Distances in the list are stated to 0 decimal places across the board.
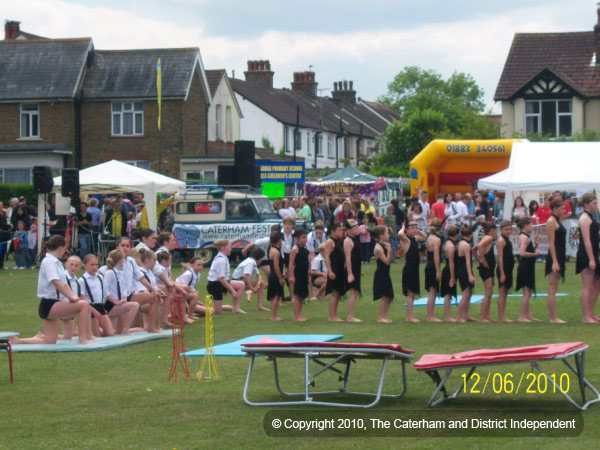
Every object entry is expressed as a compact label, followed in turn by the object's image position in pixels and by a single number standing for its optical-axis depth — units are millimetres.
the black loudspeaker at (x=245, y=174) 36875
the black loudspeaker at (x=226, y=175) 37062
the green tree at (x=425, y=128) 63219
